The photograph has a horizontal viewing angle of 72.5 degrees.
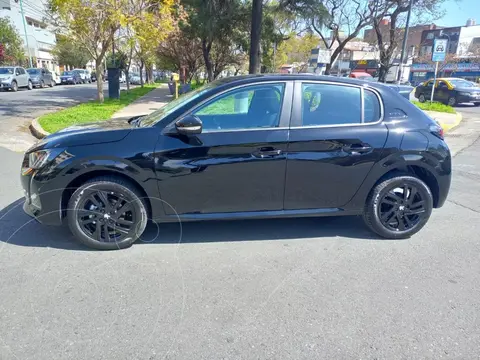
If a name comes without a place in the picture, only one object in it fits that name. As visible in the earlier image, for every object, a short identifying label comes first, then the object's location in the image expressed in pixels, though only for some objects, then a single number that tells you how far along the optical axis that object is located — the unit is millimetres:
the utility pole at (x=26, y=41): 38581
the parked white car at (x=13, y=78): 20984
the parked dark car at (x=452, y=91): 18047
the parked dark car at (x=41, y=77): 25784
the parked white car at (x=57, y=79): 32156
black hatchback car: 3041
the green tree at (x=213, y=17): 14953
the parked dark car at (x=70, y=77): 34625
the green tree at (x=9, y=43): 33062
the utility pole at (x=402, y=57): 13830
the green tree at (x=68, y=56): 49788
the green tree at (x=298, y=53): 42628
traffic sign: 12977
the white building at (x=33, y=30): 42750
